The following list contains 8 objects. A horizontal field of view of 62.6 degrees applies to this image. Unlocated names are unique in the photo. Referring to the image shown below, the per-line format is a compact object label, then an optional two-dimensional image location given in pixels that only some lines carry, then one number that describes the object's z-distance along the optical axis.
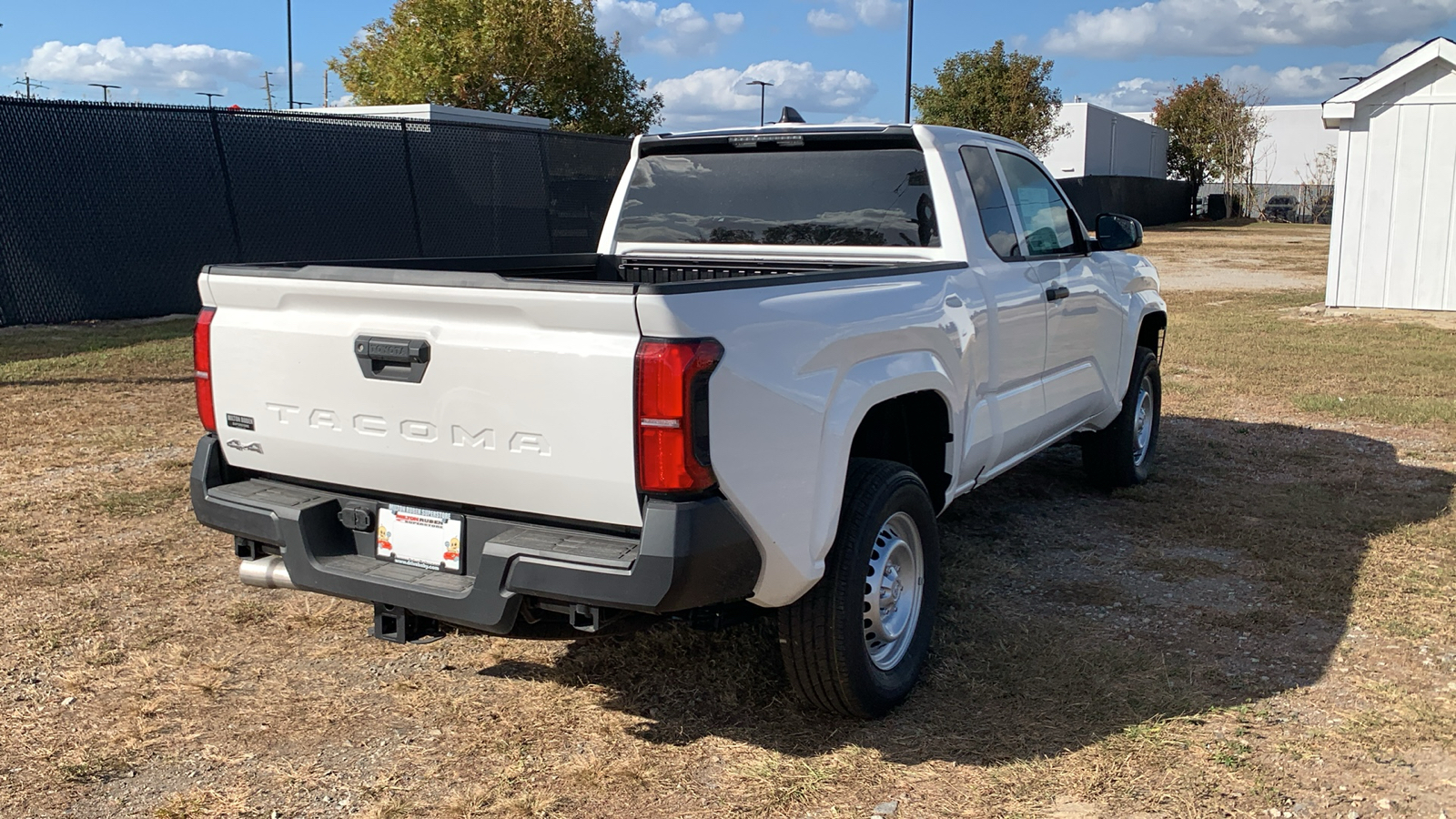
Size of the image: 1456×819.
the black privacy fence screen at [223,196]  12.49
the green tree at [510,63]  30.33
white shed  15.08
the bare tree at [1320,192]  50.00
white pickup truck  2.92
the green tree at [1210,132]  53.00
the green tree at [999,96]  42.47
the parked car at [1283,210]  51.47
